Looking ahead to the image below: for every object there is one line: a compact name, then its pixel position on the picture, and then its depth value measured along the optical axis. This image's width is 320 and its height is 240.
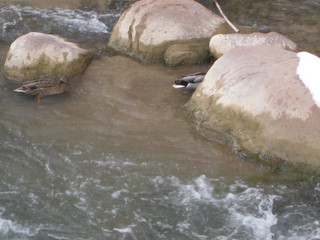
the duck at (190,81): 12.79
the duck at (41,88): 12.62
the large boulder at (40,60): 13.64
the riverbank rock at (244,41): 13.95
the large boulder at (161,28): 14.54
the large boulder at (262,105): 10.01
